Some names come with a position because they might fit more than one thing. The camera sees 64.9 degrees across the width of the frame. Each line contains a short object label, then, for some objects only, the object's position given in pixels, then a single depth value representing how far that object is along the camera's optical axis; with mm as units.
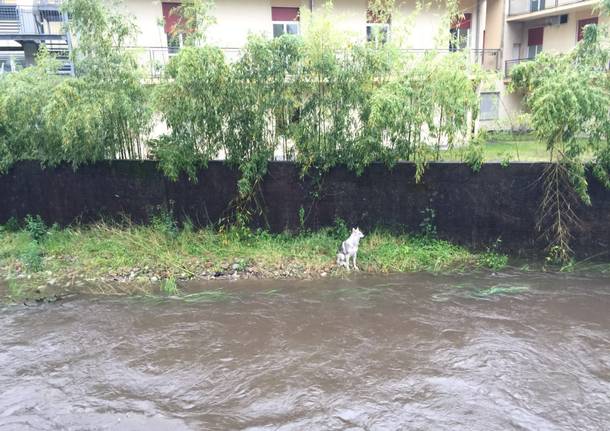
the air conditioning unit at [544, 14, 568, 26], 17953
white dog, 7297
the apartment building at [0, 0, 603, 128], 13070
